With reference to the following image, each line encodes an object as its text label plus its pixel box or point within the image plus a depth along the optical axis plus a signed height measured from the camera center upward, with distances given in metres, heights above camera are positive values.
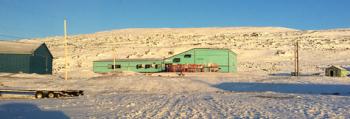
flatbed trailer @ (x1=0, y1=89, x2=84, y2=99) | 25.05 -1.54
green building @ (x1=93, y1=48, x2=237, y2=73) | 53.47 +0.11
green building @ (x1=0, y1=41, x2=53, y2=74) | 50.34 +0.64
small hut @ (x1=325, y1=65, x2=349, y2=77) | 46.09 -0.91
